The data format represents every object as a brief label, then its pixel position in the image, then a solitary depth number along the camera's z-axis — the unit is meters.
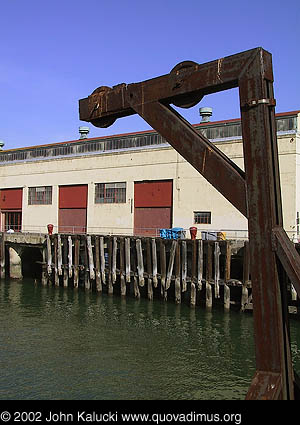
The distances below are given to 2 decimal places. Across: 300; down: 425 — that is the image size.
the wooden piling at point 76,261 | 27.34
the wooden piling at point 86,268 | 26.70
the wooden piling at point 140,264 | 23.73
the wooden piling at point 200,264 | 21.28
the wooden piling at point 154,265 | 23.11
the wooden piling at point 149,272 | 23.39
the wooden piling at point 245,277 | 19.36
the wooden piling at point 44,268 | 29.30
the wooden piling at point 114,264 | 25.29
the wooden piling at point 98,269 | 25.91
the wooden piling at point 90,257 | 26.44
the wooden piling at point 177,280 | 22.16
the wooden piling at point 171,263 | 22.41
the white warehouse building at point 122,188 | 26.86
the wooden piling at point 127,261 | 24.45
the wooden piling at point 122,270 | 24.73
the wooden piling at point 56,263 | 28.59
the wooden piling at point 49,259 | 28.97
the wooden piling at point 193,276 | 21.41
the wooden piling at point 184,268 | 21.98
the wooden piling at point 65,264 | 28.02
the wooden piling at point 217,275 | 20.58
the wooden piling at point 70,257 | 27.84
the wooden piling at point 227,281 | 20.34
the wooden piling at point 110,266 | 25.33
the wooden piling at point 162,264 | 22.64
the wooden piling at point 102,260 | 25.93
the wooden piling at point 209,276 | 20.94
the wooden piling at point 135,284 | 24.09
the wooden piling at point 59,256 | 28.46
